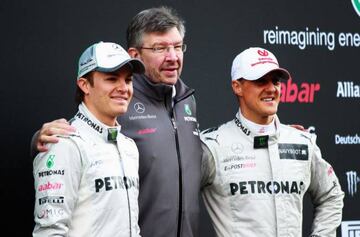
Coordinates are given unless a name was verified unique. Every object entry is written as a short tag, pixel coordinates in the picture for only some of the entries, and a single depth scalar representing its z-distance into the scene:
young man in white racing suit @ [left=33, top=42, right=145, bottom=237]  4.79
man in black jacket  5.57
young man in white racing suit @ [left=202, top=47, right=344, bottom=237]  5.71
